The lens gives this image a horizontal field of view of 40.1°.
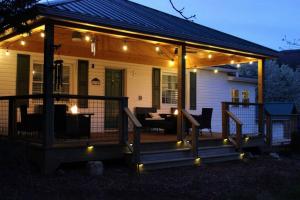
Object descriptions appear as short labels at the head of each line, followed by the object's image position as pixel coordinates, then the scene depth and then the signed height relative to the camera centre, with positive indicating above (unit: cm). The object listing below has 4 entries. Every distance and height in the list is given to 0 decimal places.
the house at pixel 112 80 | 850 +76
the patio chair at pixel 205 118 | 1227 -40
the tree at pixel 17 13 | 632 +145
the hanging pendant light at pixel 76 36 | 992 +166
